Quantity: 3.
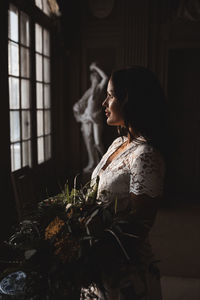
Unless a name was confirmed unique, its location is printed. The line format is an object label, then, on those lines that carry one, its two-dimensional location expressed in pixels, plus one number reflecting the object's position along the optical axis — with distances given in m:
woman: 1.22
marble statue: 5.09
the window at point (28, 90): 3.56
